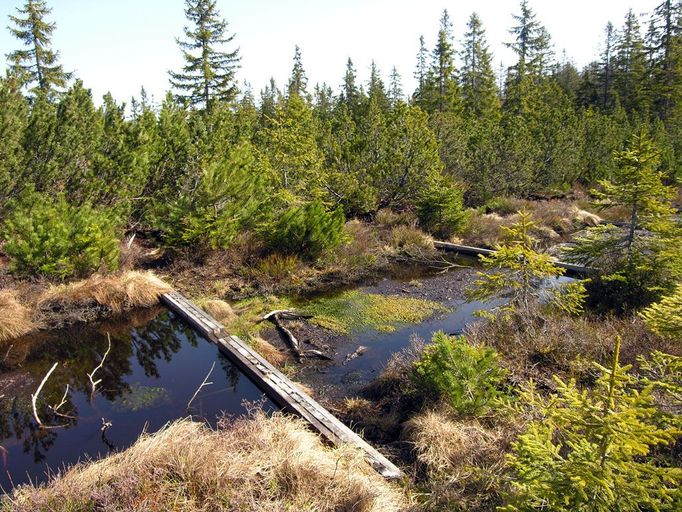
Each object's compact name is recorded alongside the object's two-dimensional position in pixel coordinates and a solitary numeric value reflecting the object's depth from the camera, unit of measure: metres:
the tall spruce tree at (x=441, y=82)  37.72
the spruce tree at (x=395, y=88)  51.72
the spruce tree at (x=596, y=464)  2.83
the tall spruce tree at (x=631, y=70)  39.88
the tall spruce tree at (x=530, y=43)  42.78
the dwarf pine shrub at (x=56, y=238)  9.96
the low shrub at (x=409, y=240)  16.67
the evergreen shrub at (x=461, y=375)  5.76
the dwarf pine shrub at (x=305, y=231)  13.53
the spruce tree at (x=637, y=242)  8.16
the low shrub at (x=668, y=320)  3.93
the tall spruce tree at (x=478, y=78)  38.91
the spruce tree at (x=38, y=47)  23.75
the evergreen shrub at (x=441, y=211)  17.31
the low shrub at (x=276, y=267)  12.93
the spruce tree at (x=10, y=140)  9.96
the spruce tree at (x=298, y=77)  40.28
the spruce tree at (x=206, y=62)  27.20
